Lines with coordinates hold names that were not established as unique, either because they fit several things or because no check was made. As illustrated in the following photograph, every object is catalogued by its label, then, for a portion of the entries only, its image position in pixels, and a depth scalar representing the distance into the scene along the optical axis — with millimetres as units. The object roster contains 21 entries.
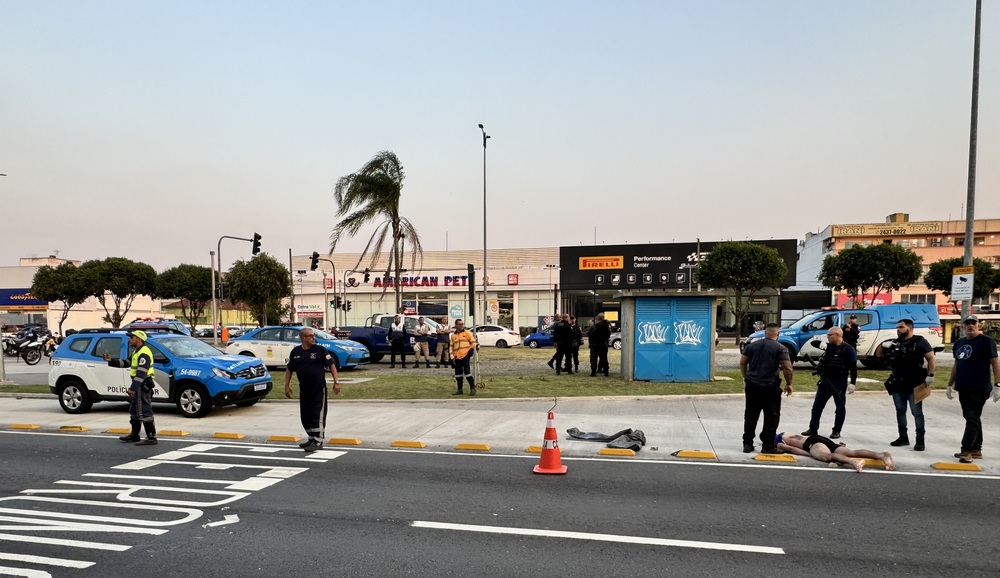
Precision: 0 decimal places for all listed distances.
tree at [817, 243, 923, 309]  36125
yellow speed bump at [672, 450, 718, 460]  7918
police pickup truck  17859
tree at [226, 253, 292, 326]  40031
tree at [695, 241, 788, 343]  37719
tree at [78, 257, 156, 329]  49312
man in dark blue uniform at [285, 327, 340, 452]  8438
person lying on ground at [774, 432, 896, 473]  7328
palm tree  24000
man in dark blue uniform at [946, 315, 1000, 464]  7461
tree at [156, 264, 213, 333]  51875
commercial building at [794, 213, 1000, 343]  49906
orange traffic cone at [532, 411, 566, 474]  7152
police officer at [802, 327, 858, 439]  8344
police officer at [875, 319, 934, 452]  7926
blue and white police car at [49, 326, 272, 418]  10984
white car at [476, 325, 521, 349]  32219
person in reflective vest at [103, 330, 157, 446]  8859
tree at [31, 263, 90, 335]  49500
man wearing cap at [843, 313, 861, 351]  17312
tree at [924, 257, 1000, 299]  38781
